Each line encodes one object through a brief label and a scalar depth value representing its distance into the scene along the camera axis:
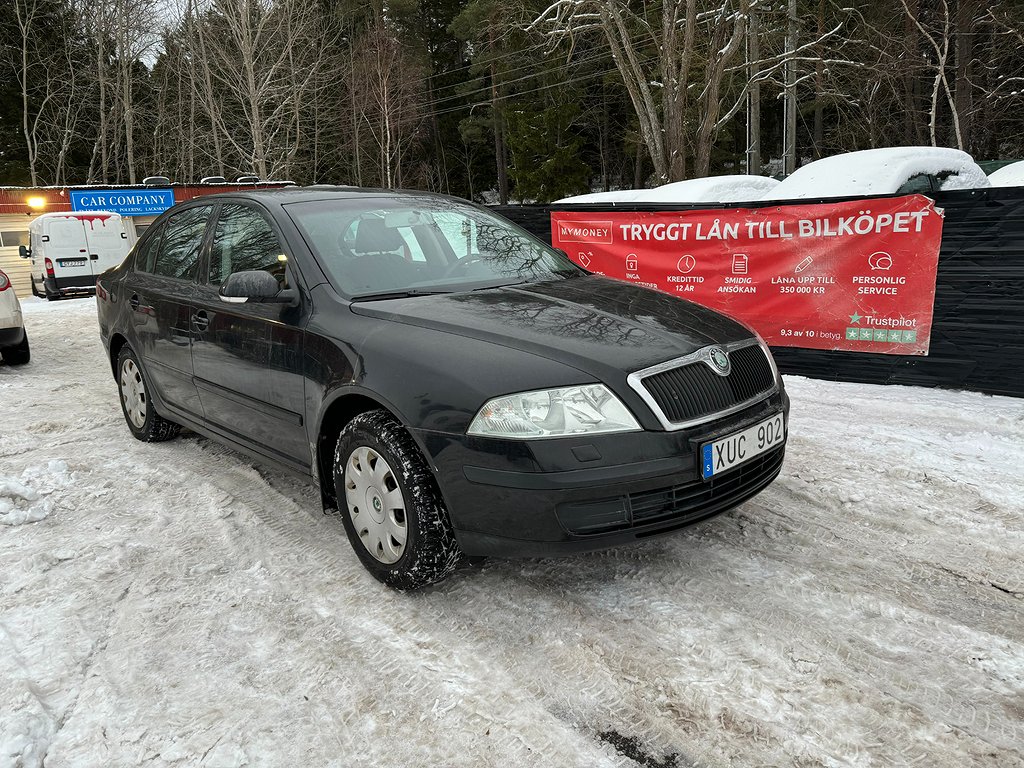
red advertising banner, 6.26
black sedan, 2.68
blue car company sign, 21.36
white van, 17.47
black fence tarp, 5.81
